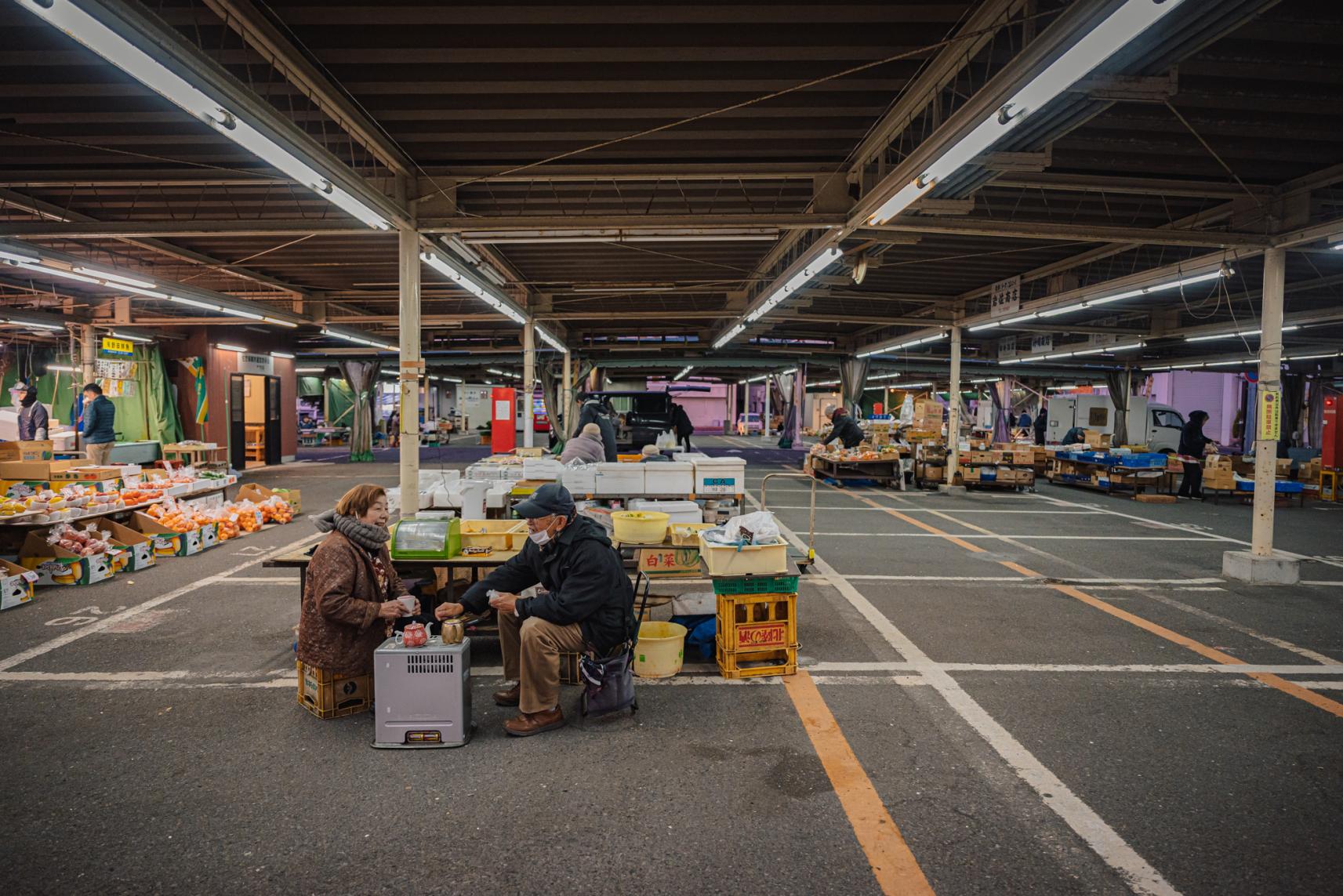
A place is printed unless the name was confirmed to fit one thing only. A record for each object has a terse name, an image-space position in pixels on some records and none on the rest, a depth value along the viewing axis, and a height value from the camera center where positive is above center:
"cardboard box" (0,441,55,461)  9.52 -0.55
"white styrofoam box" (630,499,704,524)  6.14 -0.86
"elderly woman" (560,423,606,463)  8.30 -0.34
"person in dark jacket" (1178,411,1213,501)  15.28 -0.67
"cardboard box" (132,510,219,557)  8.33 -1.59
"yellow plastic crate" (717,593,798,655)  4.67 -1.45
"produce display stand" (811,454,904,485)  16.38 -1.16
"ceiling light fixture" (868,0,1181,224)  3.13 +2.01
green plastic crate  4.64 -1.15
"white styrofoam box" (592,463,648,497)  7.30 -0.66
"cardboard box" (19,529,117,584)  6.91 -1.60
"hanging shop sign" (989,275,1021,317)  11.83 +2.44
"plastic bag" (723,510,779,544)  4.73 -0.78
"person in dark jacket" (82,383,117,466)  11.41 -0.16
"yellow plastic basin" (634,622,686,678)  4.70 -1.69
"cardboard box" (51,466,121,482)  9.12 -0.85
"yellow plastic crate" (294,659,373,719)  4.01 -1.73
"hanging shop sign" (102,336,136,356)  14.20 +1.53
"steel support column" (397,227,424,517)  7.34 +0.64
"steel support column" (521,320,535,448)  15.33 +1.24
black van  16.06 +0.07
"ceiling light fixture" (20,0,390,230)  3.10 +1.93
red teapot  3.73 -1.25
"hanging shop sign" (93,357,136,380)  14.94 +1.07
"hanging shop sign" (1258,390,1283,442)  7.60 +0.19
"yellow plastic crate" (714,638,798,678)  4.68 -1.76
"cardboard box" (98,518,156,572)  7.63 -1.58
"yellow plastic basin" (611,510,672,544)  5.38 -0.88
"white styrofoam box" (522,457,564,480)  7.39 -0.55
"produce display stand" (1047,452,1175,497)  15.05 -1.13
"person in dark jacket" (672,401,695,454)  17.47 -0.08
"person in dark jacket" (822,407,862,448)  16.42 -0.10
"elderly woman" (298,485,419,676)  3.77 -1.05
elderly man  3.88 -1.12
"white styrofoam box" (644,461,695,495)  7.35 -0.63
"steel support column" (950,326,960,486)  15.20 +0.12
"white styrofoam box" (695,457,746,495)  7.39 -0.62
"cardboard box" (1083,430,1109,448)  17.58 -0.32
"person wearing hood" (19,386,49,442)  12.41 -0.12
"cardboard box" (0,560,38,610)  6.13 -1.64
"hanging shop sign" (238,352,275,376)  19.69 +1.65
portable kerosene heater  3.66 -1.57
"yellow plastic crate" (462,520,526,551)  5.00 -0.92
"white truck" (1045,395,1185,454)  21.84 +0.31
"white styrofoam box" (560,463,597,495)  7.27 -0.65
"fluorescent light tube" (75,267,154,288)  9.79 +2.17
